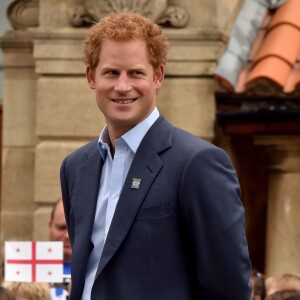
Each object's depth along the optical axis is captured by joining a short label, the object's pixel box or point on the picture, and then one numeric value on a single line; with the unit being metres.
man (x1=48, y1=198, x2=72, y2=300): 16.20
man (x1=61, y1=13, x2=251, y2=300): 7.28
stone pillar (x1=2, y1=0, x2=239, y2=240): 18.95
